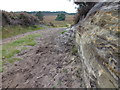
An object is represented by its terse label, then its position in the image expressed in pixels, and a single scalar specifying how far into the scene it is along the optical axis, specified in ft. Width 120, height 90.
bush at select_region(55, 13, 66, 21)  213.71
